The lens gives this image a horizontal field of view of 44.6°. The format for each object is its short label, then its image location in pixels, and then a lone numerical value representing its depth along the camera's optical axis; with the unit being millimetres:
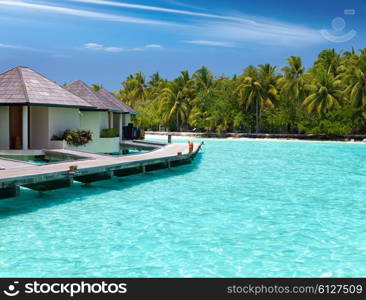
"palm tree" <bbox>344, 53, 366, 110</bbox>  51556
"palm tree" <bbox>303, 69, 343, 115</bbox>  53844
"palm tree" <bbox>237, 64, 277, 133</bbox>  58188
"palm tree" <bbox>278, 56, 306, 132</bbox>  57062
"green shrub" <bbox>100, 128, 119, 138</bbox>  25172
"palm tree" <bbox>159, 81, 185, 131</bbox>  65062
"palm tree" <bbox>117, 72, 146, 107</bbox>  81062
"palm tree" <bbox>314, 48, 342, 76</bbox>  63031
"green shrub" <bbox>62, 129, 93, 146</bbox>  21031
